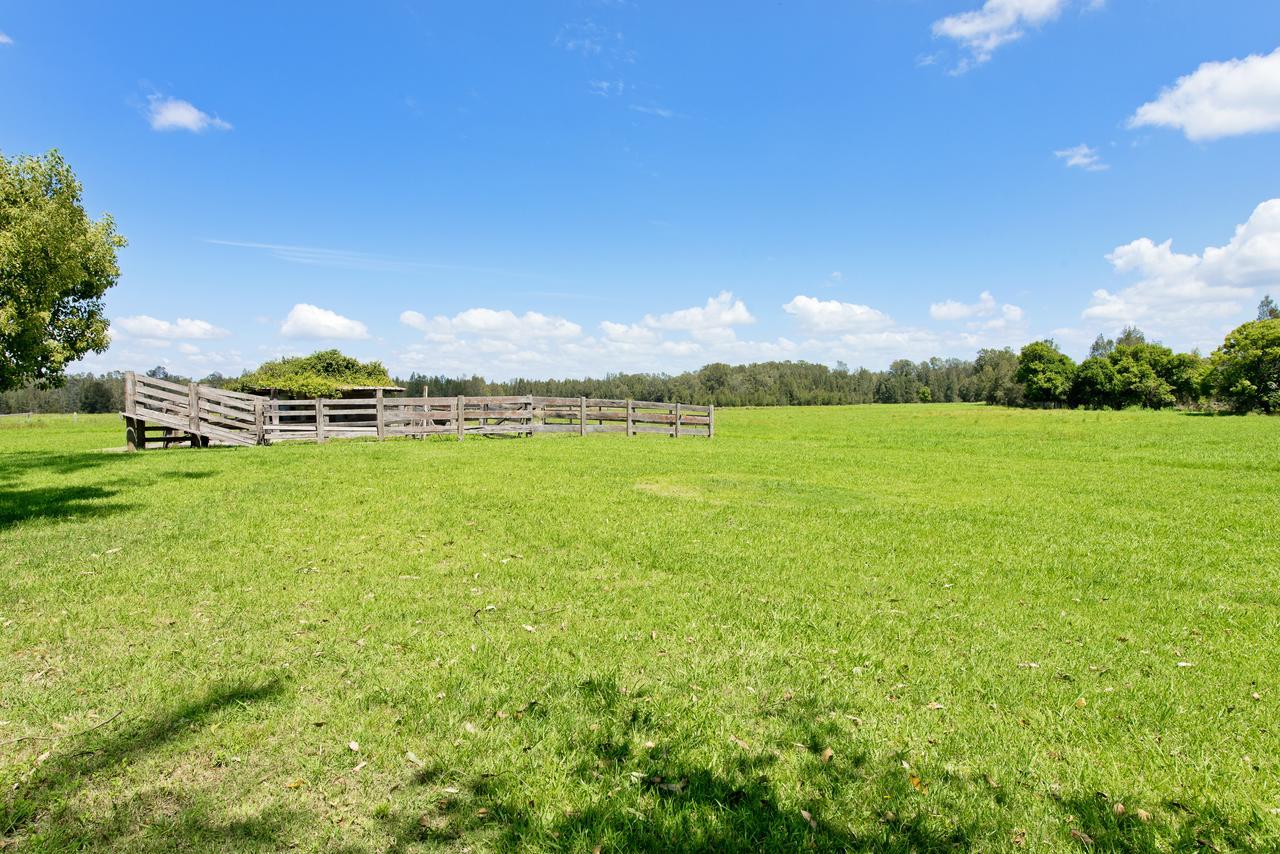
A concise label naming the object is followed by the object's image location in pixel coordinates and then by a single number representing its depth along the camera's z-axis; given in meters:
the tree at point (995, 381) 85.94
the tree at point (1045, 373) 72.00
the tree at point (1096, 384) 68.75
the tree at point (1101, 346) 118.37
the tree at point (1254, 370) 49.22
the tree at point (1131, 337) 112.81
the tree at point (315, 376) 29.55
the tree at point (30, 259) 9.23
